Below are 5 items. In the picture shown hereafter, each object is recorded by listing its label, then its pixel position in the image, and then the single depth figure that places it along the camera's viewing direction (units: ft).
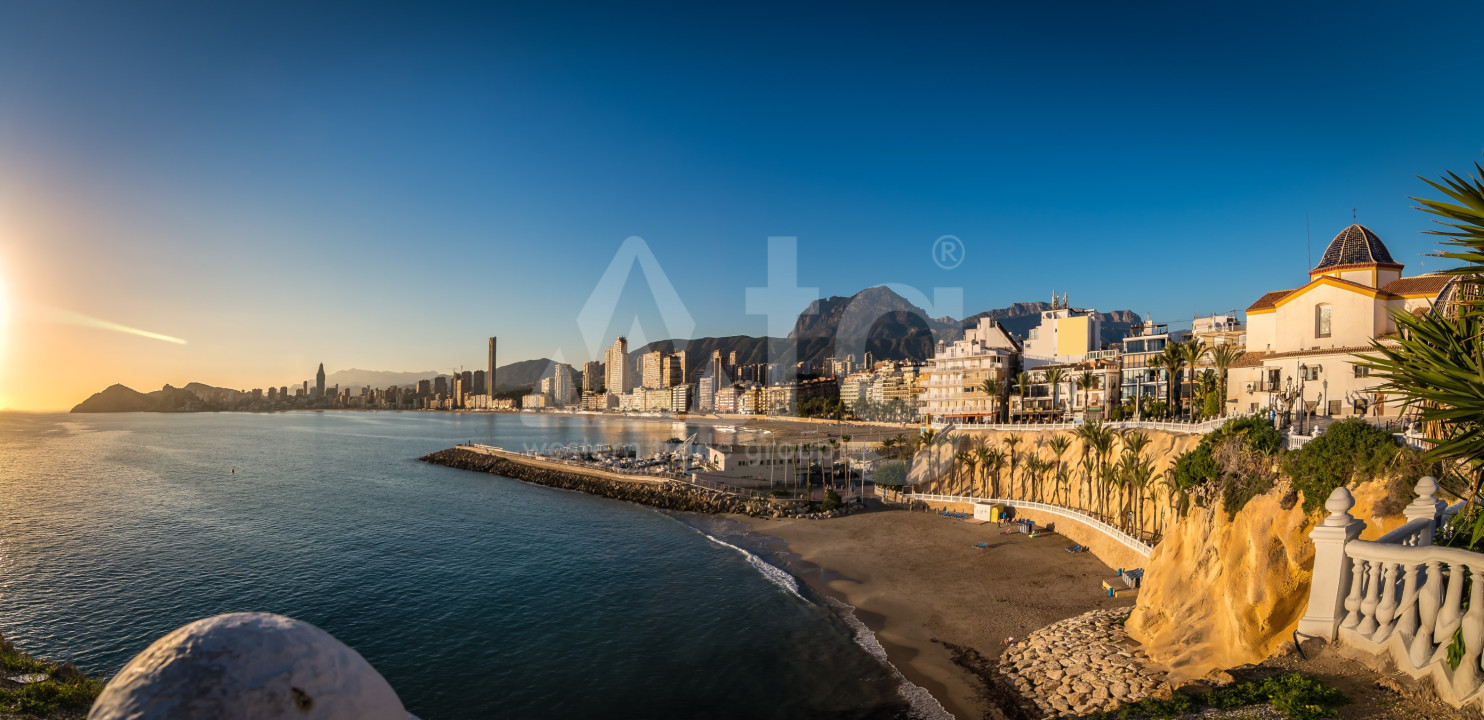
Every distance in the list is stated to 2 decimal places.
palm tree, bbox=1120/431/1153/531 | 101.11
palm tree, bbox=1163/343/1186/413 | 148.56
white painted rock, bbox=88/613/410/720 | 10.51
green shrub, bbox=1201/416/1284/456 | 64.80
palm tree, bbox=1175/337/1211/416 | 135.64
